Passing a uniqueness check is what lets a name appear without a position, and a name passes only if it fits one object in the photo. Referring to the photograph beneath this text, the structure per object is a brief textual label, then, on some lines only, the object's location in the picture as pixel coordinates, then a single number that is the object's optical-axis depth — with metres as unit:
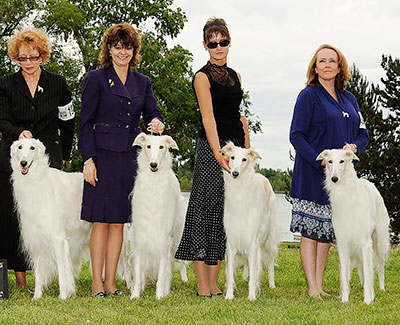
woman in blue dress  6.65
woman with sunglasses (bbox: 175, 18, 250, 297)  6.41
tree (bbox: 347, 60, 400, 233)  36.19
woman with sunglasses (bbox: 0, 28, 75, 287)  6.84
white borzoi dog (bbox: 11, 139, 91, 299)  6.49
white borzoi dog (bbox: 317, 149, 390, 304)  6.33
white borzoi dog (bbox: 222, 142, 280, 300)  6.52
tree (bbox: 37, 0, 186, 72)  25.86
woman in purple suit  6.48
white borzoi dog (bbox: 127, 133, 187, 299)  6.44
